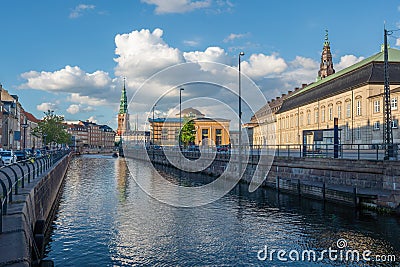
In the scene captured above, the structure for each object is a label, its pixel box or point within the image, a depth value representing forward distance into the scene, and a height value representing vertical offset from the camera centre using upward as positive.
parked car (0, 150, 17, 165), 39.28 -1.49
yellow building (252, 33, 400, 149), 61.41 +7.81
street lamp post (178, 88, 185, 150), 66.11 +8.29
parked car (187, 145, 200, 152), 62.82 -0.82
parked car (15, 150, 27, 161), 44.85 -1.49
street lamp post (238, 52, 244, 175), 37.22 +2.92
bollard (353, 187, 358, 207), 21.62 -2.89
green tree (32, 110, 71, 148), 101.38 +3.97
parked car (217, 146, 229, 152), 50.73 -0.67
